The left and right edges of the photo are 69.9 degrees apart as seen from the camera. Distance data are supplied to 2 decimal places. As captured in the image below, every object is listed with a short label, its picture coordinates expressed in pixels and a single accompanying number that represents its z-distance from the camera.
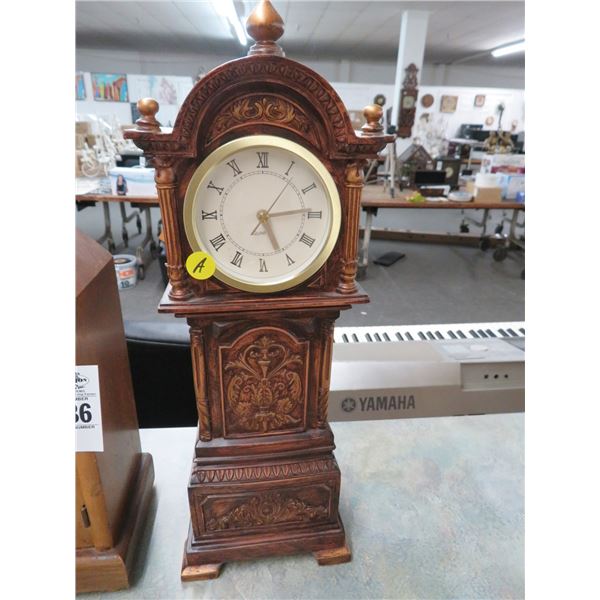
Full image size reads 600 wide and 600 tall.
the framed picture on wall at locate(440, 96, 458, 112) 8.20
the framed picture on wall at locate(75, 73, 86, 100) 7.70
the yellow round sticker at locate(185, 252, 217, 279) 0.68
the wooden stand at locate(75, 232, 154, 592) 0.70
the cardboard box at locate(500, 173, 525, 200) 3.90
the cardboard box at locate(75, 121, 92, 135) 4.70
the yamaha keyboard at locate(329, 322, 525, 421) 1.26
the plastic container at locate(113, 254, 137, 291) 3.53
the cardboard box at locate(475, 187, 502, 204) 3.73
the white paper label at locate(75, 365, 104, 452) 0.67
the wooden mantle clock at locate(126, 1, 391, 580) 0.63
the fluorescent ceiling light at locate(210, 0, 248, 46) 4.20
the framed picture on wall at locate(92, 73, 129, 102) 7.67
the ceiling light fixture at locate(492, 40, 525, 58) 7.30
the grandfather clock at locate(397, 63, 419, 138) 5.46
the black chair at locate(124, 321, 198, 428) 1.32
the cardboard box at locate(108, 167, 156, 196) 3.39
